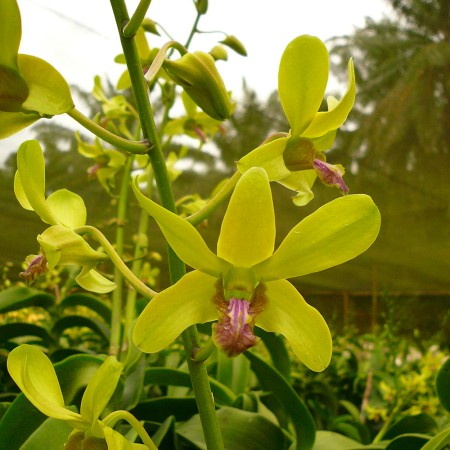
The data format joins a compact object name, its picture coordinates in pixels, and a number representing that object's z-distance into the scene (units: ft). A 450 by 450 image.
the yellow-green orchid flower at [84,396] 1.24
